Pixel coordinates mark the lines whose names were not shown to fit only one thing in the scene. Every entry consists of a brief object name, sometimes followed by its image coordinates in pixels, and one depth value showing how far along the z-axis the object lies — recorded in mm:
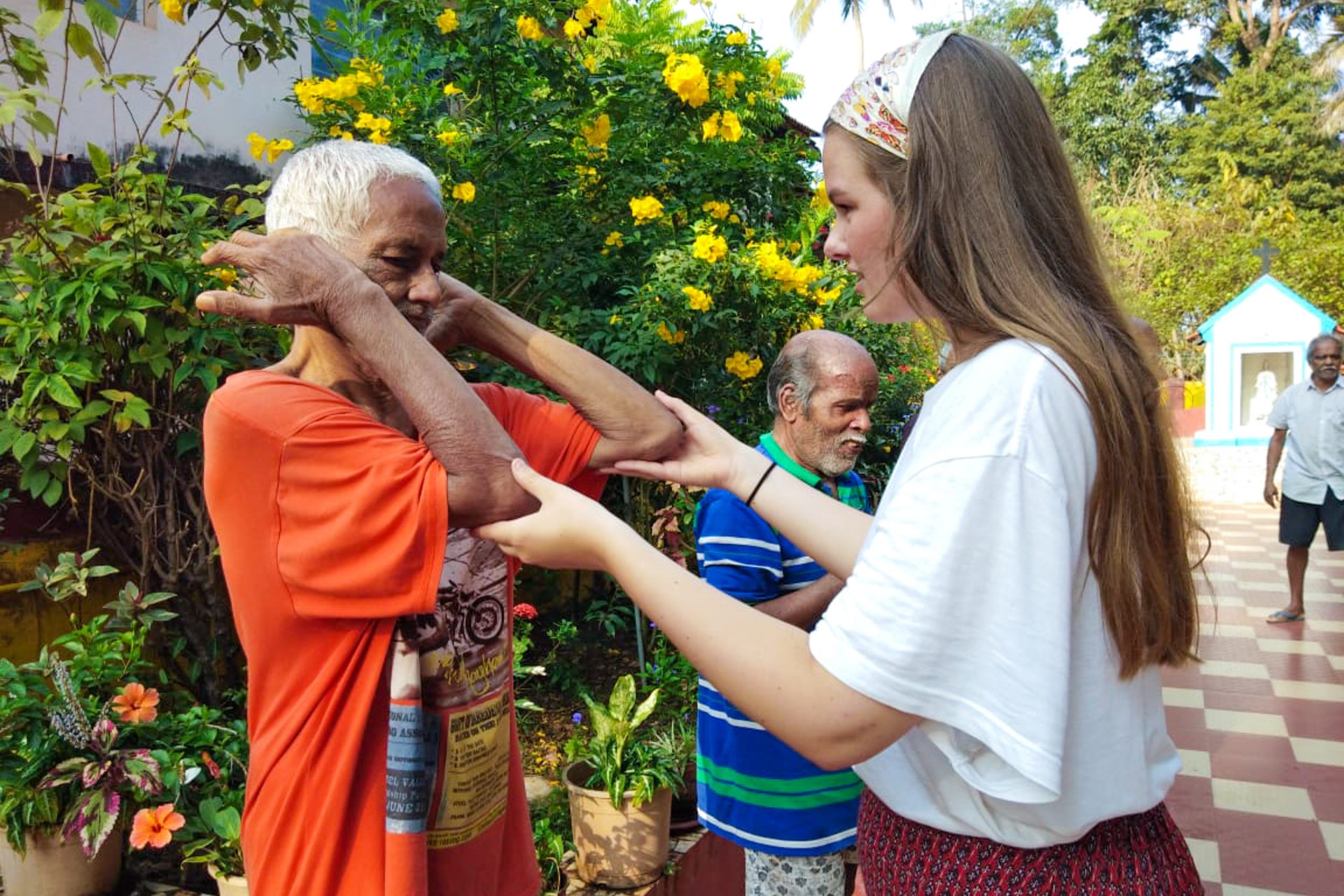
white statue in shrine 16234
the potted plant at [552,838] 2844
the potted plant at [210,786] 2523
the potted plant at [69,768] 2518
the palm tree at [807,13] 30641
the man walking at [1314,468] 6934
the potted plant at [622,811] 2904
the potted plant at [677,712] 3289
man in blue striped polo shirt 2383
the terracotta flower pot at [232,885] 2461
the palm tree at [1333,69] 28219
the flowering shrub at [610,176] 3613
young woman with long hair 1027
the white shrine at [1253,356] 15969
